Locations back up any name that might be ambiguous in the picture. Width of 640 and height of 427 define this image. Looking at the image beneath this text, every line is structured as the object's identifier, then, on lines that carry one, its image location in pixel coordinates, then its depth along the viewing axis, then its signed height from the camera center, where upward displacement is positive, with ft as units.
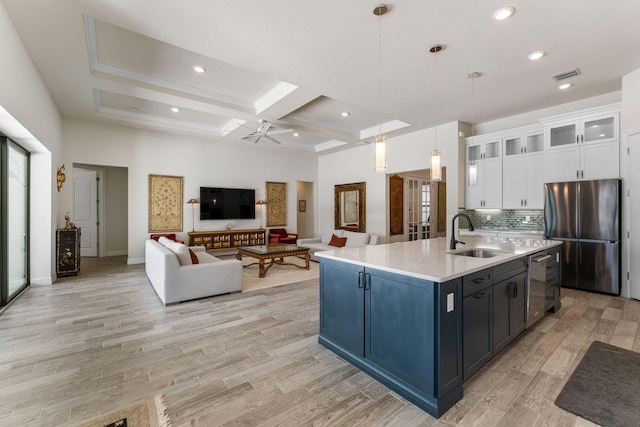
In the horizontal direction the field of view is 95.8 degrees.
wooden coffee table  17.95 -2.46
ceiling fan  18.90 +5.57
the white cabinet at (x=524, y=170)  16.57 +2.66
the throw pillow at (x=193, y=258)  14.32 -2.18
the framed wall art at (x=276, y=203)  28.40 +1.18
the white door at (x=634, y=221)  12.92 -0.32
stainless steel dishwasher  9.57 -2.49
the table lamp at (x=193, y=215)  24.16 +0.01
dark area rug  6.07 -4.18
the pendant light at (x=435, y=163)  11.37 +2.03
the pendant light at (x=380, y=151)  9.59 +2.12
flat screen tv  24.63 +1.06
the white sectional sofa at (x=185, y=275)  12.71 -2.82
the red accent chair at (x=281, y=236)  26.44 -2.02
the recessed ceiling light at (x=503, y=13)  8.27 +5.88
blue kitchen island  6.14 -2.40
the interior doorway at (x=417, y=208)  25.62 +0.62
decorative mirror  26.66 +0.83
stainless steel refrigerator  13.70 -0.77
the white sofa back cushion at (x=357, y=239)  22.38 -1.88
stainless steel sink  9.58 -1.30
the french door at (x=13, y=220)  12.21 -0.20
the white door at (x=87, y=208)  24.91 +0.65
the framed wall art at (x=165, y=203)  22.59 +0.98
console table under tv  23.55 -2.00
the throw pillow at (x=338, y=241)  22.89 -2.14
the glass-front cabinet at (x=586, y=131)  13.82 +4.23
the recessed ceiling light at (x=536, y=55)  10.61 +5.97
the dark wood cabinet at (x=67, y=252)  17.25 -2.21
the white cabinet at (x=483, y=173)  18.26 +2.71
